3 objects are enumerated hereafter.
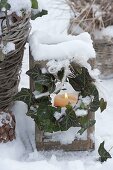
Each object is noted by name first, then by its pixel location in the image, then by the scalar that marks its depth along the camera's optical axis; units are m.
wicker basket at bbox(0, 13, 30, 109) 1.76
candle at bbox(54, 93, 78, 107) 1.85
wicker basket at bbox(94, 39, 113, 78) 2.46
